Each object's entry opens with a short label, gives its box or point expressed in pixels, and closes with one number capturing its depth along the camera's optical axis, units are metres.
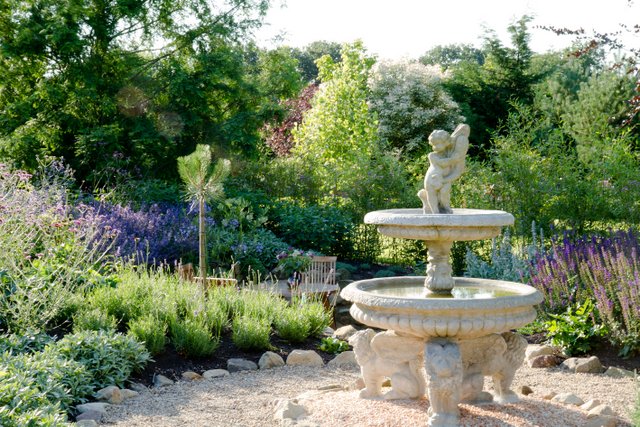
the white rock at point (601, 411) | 4.81
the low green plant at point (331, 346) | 6.91
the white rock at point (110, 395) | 5.38
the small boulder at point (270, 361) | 6.49
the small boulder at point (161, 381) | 5.91
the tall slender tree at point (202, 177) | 7.00
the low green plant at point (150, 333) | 6.22
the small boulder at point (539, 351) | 6.69
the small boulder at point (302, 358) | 6.61
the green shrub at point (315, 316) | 7.18
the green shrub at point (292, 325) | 6.99
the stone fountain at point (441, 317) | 4.32
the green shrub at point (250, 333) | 6.65
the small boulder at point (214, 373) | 6.18
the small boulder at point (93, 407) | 5.07
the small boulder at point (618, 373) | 6.10
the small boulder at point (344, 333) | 7.27
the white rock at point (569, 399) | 5.19
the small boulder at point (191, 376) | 6.12
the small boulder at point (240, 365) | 6.41
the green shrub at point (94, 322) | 6.26
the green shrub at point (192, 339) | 6.38
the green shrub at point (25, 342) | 5.79
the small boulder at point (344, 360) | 6.62
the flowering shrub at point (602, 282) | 6.32
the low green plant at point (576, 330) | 6.62
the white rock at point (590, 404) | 5.03
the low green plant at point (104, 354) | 5.61
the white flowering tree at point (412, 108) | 20.33
